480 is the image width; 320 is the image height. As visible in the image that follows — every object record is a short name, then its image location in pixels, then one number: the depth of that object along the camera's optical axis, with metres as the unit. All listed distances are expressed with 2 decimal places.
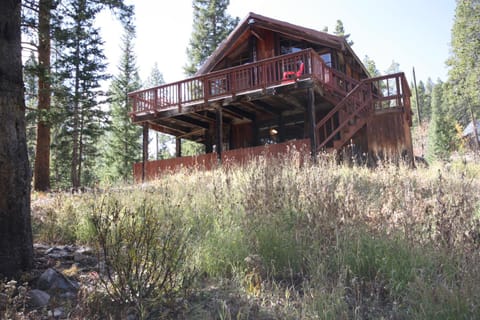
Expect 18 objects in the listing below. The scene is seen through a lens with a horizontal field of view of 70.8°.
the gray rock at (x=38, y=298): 2.72
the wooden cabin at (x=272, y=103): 11.37
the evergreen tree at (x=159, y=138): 42.13
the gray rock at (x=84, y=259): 3.88
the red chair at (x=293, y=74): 10.95
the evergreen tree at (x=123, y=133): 29.55
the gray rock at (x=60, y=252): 4.02
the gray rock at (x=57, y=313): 2.49
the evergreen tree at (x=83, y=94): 19.61
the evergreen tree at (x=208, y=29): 29.59
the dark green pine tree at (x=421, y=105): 60.41
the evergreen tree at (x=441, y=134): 32.41
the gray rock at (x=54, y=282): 3.01
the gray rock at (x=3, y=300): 2.48
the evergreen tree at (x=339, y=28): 39.00
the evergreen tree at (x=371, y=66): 43.21
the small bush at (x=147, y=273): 2.55
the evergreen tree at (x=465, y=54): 24.59
